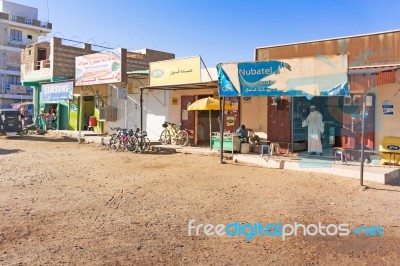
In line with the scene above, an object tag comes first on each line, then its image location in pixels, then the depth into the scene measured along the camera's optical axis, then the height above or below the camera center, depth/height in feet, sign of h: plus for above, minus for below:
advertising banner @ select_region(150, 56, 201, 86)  45.75 +6.98
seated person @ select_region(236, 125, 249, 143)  42.45 -0.96
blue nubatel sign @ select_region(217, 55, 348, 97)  29.68 +4.43
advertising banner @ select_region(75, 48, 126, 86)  56.44 +9.10
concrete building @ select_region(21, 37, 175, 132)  69.62 +11.03
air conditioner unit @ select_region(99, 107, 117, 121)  66.28 +1.79
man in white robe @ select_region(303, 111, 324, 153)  38.52 -0.24
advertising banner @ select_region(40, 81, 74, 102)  64.39 +5.83
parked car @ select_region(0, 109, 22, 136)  71.20 +0.01
